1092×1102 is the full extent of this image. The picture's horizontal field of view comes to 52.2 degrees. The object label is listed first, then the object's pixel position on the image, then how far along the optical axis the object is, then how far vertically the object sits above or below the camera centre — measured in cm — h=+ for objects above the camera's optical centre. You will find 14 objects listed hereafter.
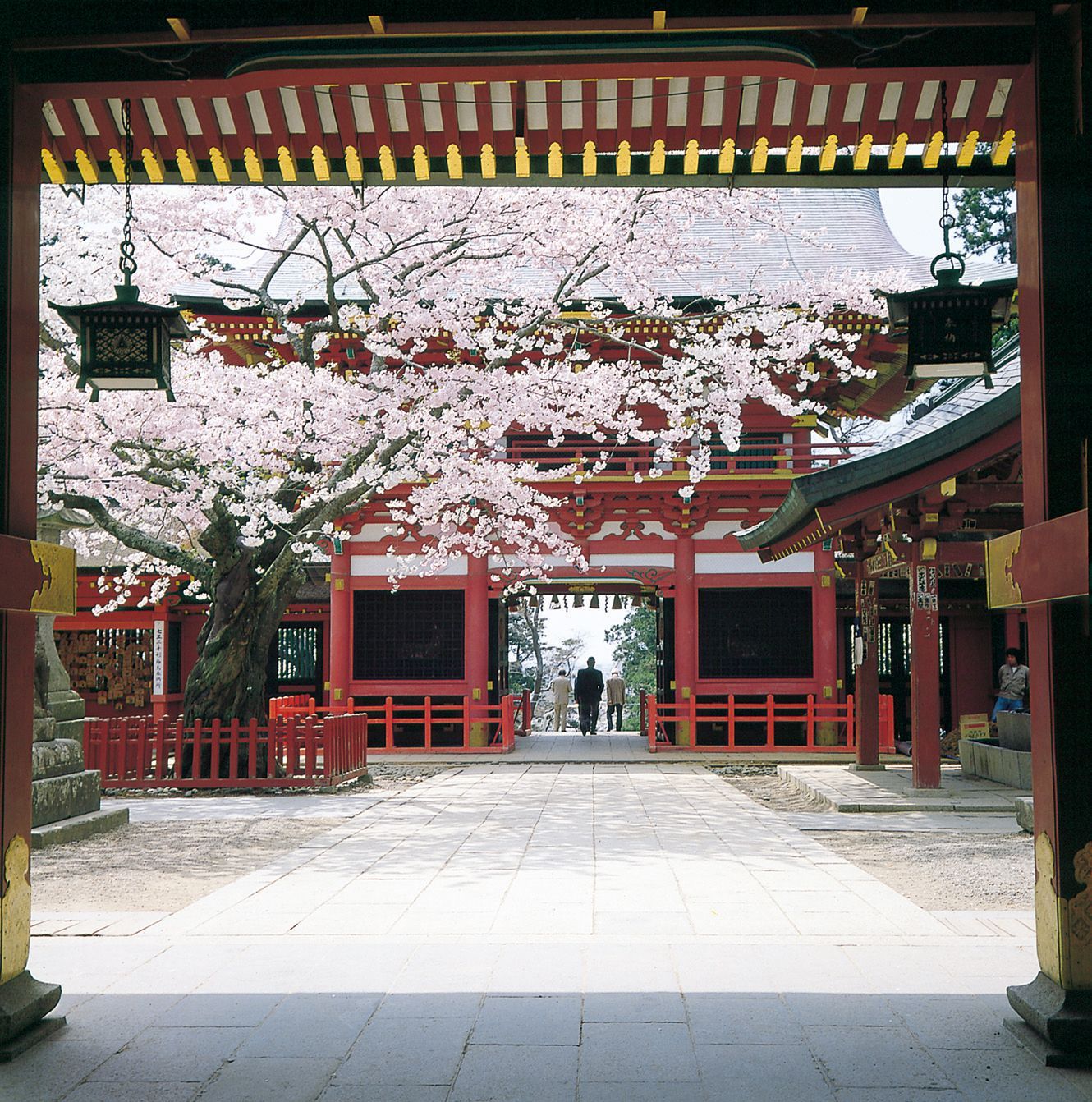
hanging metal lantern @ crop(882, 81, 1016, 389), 533 +144
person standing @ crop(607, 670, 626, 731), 2438 -138
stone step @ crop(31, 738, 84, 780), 891 -103
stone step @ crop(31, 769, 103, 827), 888 -137
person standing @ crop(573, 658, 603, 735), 2386 -144
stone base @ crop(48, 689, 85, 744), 941 -69
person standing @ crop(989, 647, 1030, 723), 1384 -72
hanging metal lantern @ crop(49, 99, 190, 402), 555 +145
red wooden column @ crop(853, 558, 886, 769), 1295 -50
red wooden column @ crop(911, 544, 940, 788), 1097 -47
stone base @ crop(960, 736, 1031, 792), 1122 -146
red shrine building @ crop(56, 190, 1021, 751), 1788 +30
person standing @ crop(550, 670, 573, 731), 2397 -147
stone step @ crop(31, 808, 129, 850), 873 -161
